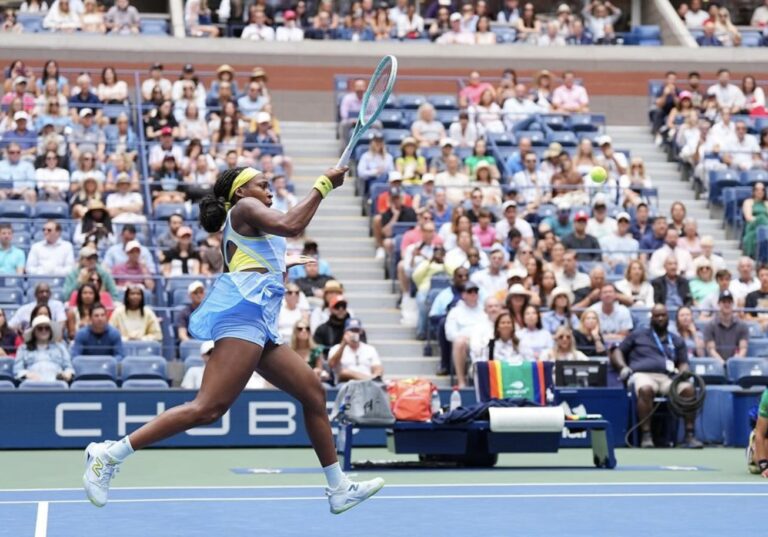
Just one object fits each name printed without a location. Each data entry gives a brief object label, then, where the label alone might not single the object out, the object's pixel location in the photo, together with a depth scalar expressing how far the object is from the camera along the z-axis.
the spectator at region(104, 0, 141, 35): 24.44
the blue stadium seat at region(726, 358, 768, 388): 15.76
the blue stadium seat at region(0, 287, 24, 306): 16.11
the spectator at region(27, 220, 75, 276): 16.69
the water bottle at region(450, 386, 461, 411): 12.61
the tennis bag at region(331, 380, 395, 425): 11.96
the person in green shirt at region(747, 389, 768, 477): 10.84
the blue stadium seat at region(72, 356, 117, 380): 14.70
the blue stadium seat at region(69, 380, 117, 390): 14.42
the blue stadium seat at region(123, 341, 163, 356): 15.26
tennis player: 7.22
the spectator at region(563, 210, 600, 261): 18.34
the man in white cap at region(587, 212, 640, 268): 18.55
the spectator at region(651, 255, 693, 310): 17.38
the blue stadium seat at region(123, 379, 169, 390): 14.55
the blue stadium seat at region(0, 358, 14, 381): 14.65
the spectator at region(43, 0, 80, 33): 23.97
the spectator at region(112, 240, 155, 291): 16.50
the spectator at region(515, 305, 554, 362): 14.98
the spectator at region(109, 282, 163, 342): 15.41
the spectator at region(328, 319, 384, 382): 14.91
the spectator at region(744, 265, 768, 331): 17.59
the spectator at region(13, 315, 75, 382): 14.56
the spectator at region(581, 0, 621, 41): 26.78
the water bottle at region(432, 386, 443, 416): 12.30
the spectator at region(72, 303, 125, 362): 14.85
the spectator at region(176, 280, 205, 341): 15.31
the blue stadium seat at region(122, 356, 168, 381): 14.83
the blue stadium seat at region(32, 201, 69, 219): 17.84
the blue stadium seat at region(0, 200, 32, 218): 17.81
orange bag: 12.19
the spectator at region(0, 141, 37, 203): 18.44
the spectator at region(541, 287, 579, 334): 15.83
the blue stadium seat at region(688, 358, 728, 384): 15.70
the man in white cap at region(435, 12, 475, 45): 25.36
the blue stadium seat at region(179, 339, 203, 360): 15.40
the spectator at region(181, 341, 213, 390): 14.70
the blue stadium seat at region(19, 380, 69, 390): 14.28
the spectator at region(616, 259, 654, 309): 17.23
